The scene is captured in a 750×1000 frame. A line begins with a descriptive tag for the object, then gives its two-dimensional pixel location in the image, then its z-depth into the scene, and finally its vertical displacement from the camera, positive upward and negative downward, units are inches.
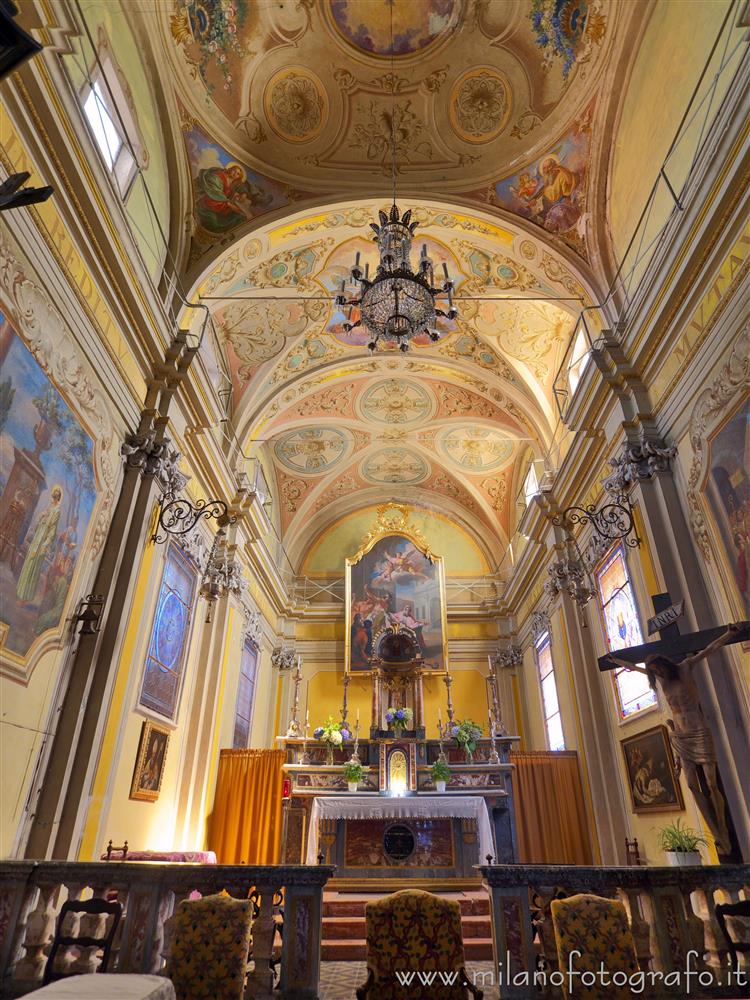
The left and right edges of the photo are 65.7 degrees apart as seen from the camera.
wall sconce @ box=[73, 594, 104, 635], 239.1 +83.9
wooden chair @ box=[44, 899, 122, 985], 135.7 -17.2
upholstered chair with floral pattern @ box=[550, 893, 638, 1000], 124.8 -16.5
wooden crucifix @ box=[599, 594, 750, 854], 197.0 +48.6
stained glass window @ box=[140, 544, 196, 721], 315.9 +107.4
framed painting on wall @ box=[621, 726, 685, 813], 277.3 +35.8
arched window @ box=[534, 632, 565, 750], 485.7 +119.1
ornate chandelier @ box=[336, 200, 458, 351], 257.9 +213.9
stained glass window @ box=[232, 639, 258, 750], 477.4 +115.8
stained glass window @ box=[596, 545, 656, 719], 315.6 +114.5
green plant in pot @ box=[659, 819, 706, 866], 224.7 +3.0
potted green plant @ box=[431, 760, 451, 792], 376.5 +45.4
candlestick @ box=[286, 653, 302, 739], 458.3 +102.7
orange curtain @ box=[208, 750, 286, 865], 386.3 +25.9
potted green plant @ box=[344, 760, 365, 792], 376.2 +44.3
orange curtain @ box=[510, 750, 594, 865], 396.5 +27.0
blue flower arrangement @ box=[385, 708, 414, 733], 432.5 +85.9
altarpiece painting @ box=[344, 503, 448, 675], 617.0 +246.1
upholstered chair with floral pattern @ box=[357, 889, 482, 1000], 127.6 -18.3
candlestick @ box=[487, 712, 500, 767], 418.3 +60.2
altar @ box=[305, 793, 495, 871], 335.3 +13.5
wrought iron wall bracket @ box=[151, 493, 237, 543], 308.0 +159.1
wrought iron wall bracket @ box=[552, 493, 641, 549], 303.4 +158.5
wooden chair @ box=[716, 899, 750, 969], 132.8 -13.2
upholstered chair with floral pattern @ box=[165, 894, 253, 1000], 124.7 -17.8
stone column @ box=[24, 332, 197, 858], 218.5 +74.1
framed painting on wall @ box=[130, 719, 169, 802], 296.0 +41.0
